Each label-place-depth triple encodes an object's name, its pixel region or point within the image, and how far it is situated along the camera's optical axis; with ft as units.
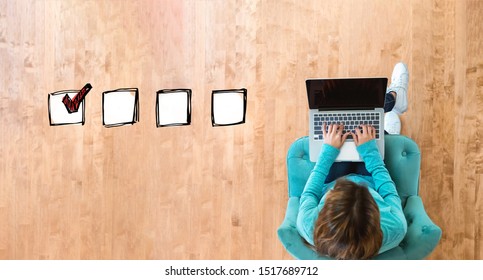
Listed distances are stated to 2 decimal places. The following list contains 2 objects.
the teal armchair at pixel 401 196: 6.69
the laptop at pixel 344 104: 7.41
